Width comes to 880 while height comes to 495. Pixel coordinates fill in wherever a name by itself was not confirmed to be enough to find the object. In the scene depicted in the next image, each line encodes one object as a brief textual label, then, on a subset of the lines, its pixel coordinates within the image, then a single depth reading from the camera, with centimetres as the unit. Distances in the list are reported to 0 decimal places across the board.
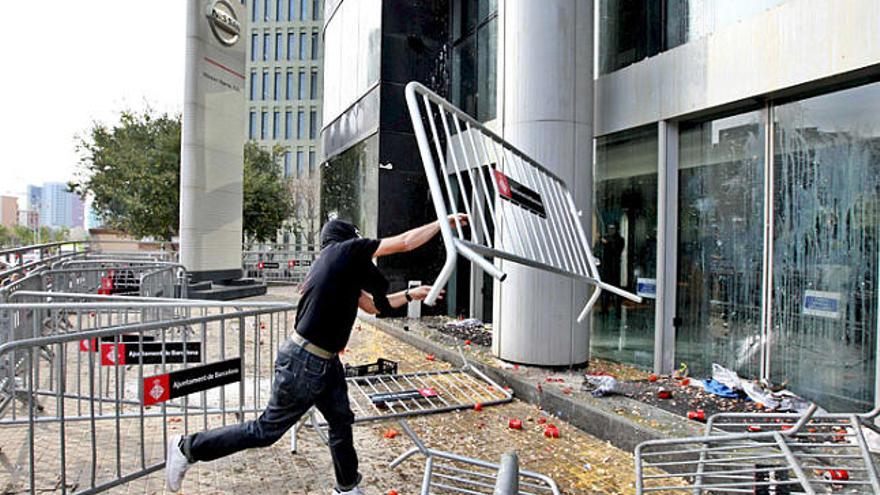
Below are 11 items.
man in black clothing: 355
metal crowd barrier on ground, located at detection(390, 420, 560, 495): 173
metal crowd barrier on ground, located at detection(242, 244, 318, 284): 2444
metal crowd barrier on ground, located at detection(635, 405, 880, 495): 240
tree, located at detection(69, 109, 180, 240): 2344
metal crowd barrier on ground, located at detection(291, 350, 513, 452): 570
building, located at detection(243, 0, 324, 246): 6038
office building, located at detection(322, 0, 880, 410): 518
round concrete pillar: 701
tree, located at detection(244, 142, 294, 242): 2692
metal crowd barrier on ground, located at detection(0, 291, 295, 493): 379
